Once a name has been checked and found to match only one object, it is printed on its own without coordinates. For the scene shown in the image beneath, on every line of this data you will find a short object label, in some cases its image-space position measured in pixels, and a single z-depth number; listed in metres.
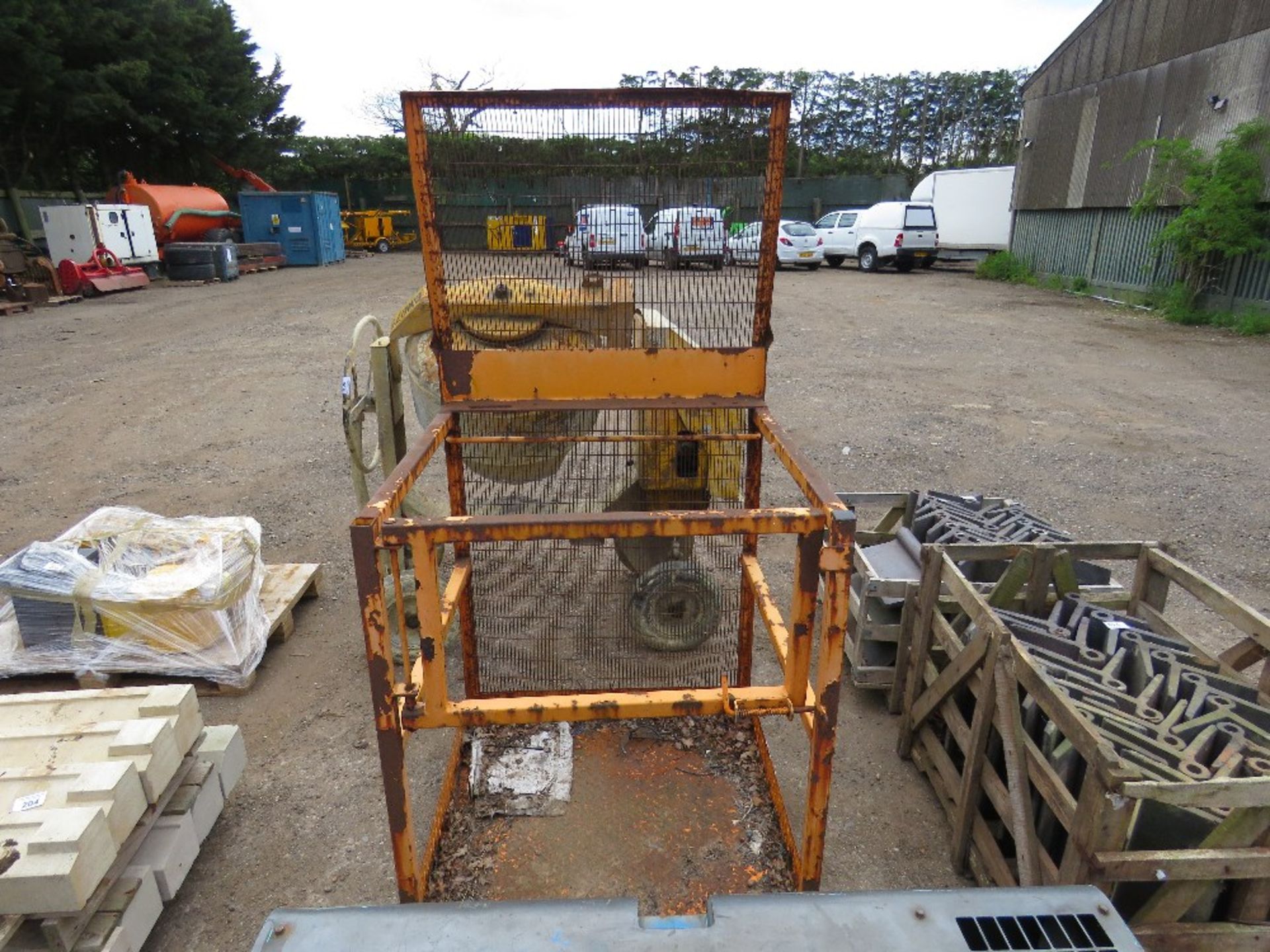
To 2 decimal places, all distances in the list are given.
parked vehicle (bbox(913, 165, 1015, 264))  20.34
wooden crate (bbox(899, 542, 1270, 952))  1.98
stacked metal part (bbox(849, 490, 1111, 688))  3.49
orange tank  17.84
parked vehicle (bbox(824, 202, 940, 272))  19.91
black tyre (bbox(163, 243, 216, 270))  17.64
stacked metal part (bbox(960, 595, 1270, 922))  2.16
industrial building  12.20
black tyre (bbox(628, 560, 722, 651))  3.81
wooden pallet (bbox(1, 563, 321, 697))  3.62
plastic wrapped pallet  3.49
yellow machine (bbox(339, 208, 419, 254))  26.72
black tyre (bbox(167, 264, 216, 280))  17.77
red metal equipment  14.92
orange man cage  1.93
